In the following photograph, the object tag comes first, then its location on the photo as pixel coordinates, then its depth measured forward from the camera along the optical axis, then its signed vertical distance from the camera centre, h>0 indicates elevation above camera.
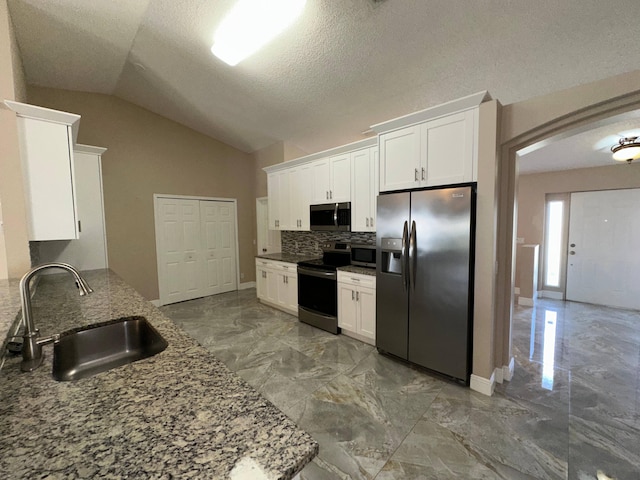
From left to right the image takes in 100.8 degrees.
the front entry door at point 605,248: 4.36 -0.49
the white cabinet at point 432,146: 2.26 +0.72
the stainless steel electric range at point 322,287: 3.55 -0.87
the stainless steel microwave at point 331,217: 3.72 +0.12
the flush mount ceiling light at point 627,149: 3.09 +0.84
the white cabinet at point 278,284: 4.18 -0.98
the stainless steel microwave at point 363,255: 3.40 -0.41
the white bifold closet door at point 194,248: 4.93 -0.42
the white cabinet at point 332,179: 3.71 +0.67
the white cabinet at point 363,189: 3.40 +0.47
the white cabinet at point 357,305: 3.11 -1.00
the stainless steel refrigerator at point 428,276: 2.29 -0.49
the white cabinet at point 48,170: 2.08 +0.48
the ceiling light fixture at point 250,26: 2.15 +1.81
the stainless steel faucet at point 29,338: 1.03 -0.44
